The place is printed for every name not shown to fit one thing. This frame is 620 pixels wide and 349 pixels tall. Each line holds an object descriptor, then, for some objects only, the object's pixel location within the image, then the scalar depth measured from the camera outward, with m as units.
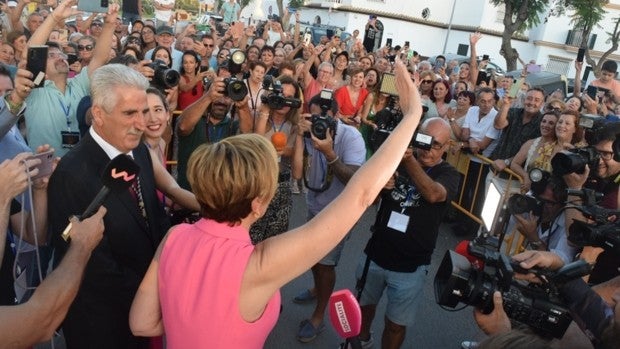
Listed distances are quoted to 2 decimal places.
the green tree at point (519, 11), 24.98
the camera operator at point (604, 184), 2.63
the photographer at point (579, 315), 1.53
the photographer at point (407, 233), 3.00
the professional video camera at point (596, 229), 2.26
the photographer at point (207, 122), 3.59
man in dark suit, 2.00
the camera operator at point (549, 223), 3.01
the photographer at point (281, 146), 3.30
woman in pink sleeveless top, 1.44
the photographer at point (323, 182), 3.52
